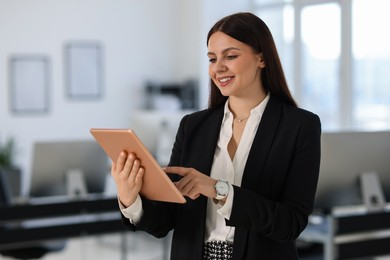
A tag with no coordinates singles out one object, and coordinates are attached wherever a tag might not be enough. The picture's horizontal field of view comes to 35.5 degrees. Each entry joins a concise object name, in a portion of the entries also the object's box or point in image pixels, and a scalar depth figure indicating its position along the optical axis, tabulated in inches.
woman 59.3
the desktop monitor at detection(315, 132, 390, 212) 129.6
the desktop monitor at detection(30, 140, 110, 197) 157.8
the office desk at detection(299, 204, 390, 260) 132.2
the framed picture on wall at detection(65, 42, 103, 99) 318.0
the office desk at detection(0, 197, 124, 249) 146.0
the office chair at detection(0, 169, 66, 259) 152.6
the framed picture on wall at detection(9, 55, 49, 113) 302.8
